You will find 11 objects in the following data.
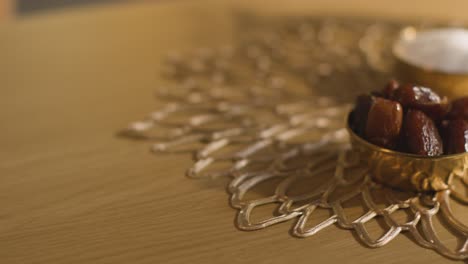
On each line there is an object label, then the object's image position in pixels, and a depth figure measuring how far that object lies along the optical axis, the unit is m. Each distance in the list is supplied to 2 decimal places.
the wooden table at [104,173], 0.55
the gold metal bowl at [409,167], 0.58
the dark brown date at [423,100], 0.59
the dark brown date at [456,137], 0.58
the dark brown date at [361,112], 0.60
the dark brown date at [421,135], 0.58
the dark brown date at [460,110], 0.60
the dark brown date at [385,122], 0.58
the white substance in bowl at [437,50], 0.71
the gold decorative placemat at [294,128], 0.58
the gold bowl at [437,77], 0.70
